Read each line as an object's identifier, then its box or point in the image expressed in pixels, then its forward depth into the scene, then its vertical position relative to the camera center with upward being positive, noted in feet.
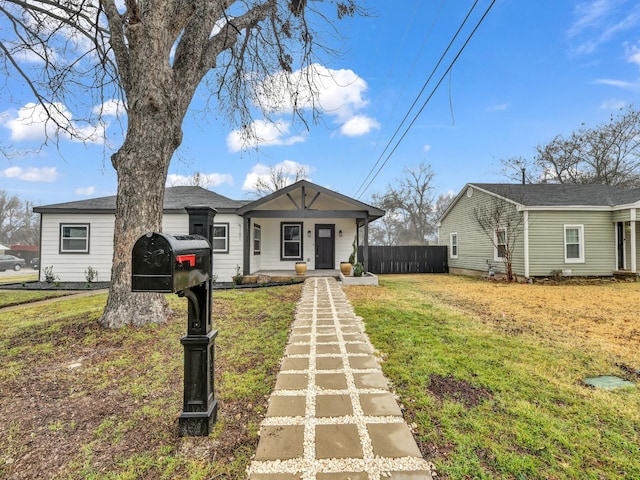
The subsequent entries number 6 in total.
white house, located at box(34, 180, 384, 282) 32.12 +2.32
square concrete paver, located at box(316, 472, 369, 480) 4.95 -3.79
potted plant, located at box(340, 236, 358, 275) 32.01 -1.88
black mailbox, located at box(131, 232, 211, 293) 4.87 -0.28
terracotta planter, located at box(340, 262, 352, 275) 31.99 -2.10
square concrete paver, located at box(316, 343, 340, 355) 11.12 -3.84
